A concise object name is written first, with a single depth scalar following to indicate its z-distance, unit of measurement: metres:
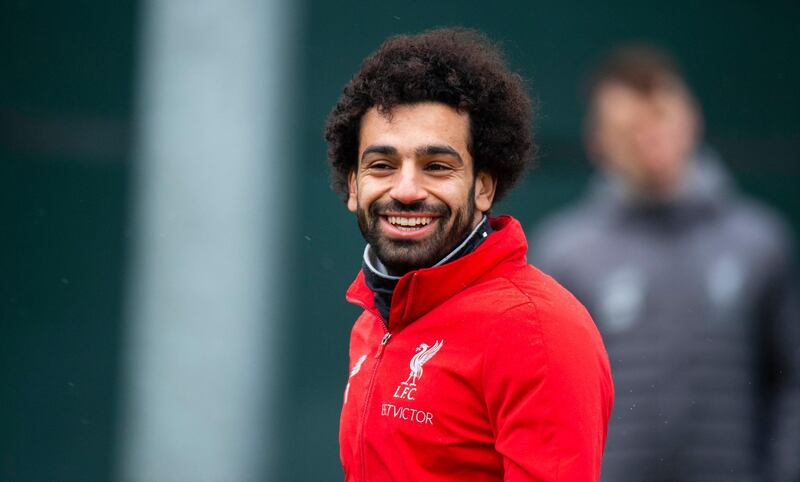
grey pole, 15.68
